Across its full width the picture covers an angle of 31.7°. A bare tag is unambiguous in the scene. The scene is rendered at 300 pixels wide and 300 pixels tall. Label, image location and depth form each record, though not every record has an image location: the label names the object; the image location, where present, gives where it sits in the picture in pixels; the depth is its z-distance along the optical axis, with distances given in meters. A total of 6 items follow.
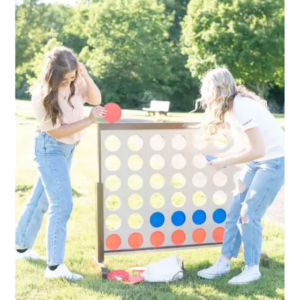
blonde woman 2.89
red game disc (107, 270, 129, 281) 3.08
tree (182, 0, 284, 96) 21.59
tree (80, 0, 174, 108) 28.28
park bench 19.23
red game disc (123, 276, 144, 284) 3.03
